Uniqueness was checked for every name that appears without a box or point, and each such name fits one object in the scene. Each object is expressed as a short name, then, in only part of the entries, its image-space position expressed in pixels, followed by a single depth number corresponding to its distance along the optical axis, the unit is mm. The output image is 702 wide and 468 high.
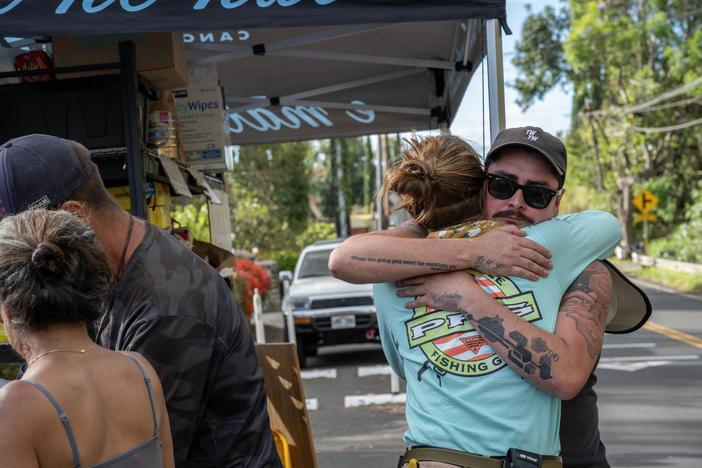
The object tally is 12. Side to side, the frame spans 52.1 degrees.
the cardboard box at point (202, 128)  4535
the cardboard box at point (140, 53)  3635
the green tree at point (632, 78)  30688
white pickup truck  11219
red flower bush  13427
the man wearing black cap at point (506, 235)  2062
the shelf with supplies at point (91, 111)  3484
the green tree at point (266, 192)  27578
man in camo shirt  1855
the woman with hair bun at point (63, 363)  1481
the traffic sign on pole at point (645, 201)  31469
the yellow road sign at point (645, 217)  32594
